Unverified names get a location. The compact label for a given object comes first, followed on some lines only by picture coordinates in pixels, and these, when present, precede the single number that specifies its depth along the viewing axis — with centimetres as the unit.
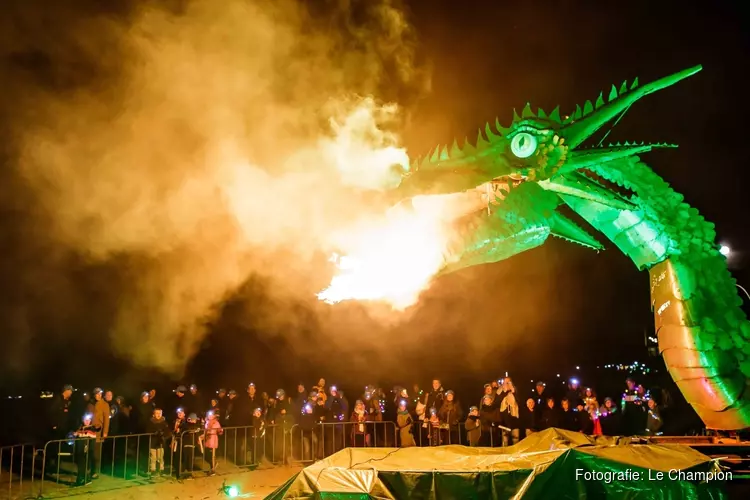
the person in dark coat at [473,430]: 1090
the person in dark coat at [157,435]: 1100
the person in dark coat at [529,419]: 1092
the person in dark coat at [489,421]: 1108
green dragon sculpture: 625
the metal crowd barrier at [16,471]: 977
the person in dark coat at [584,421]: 1086
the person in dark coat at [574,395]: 1165
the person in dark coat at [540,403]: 1109
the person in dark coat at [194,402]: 1295
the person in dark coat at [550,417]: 1088
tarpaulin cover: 552
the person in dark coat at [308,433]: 1204
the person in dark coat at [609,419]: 1148
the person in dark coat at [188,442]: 1066
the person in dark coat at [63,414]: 1084
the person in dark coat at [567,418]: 1097
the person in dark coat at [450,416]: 1176
